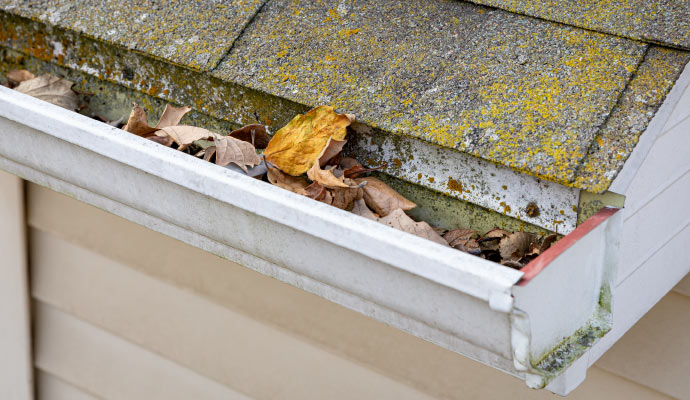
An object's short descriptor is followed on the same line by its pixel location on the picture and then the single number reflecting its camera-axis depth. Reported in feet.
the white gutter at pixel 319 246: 3.88
